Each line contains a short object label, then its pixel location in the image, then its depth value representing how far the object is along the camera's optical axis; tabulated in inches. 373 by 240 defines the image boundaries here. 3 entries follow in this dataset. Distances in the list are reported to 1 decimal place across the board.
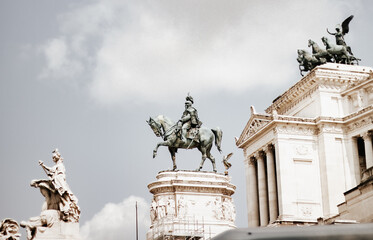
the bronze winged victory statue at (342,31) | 2785.4
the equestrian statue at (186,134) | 2096.5
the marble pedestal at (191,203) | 1924.2
